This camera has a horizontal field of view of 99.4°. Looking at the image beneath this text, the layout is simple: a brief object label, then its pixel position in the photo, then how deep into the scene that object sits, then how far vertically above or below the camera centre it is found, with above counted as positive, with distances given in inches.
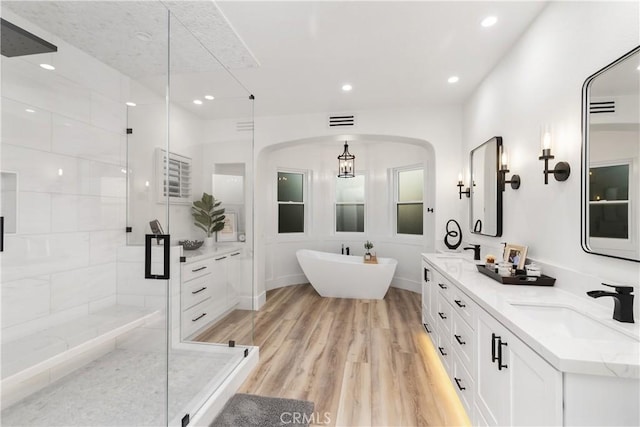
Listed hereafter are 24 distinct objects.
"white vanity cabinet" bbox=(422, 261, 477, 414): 66.7 -34.6
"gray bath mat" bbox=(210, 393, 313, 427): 70.2 -53.9
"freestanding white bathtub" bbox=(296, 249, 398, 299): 165.2 -39.0
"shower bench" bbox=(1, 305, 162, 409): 70.4 -38.8
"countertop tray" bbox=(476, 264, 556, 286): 70.4 -17.1
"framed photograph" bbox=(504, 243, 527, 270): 79.2 -12.1
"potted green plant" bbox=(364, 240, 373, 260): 179.0 -23.0
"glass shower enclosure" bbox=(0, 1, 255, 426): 72.8 +0.0
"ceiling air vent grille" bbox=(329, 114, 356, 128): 151.1 +52.8
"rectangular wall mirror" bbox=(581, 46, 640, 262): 49.1 +11.1
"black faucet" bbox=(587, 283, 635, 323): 46.3 -14.7
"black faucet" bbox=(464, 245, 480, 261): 109.2 -15.4
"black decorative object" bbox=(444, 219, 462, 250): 136.1 -10.9
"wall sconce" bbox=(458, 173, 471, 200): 129.8 +12.5
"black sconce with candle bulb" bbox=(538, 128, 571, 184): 66.4 +12.6
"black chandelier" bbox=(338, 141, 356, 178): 183.2 +35.3
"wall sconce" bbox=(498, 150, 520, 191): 90.4 +14.2
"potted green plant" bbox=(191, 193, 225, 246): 101.6 -0.6
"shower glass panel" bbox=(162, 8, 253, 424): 88.1 +0.1
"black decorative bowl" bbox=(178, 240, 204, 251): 96.7 -11.4
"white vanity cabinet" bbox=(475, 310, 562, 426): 38.5 -28.1
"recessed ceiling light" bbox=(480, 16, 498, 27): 79.3 +57.7
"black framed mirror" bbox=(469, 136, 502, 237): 102.4 +10.4
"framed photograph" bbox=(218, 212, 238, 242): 112.3 -6.6
